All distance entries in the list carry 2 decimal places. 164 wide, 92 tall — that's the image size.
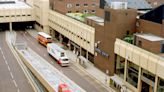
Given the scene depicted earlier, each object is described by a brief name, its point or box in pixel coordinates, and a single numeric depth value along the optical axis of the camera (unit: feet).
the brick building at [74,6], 270.30
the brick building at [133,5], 213.71
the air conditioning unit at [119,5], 168.97
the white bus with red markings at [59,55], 191.72
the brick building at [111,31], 165.07
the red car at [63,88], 115.34
